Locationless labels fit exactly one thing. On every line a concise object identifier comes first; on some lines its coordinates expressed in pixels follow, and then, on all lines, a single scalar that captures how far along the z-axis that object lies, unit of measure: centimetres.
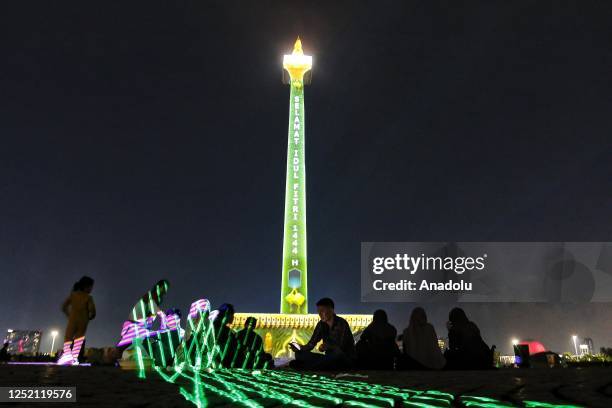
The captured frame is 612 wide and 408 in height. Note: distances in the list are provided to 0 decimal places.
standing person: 644
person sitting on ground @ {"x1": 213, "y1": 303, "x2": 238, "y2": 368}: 568
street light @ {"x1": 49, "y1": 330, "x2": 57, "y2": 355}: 3153
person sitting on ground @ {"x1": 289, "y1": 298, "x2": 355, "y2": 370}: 504
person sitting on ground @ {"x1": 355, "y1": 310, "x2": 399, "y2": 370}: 554
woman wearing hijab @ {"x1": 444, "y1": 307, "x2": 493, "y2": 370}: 560
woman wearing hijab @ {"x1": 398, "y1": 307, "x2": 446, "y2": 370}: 537
